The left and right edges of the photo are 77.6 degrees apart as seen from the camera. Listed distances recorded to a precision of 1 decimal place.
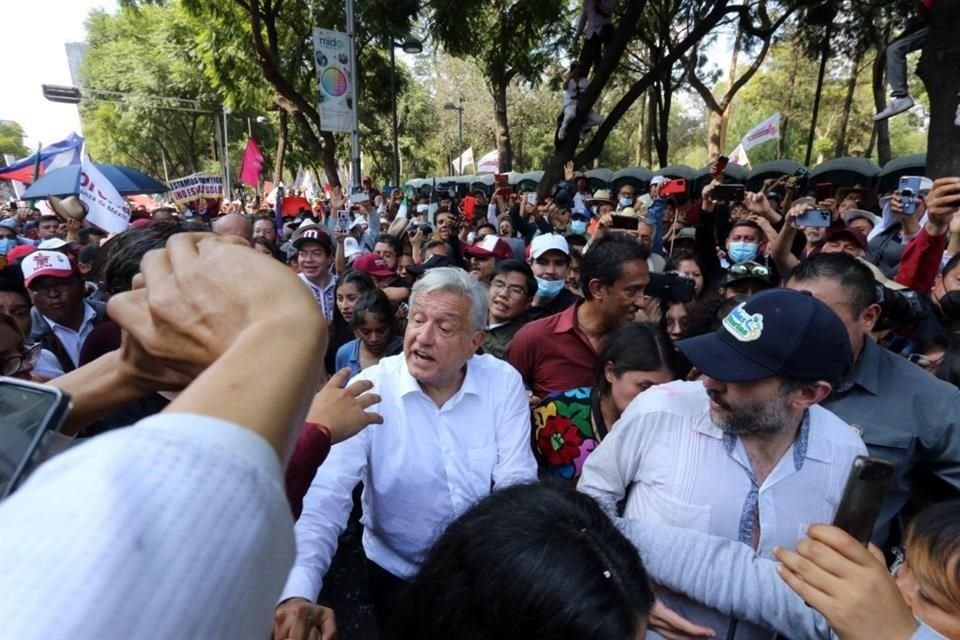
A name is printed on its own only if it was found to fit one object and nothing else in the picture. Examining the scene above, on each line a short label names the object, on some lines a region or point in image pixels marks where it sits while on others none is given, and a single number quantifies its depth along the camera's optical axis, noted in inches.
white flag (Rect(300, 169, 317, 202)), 838.3
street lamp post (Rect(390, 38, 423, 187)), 579.5
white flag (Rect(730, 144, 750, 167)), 370.9
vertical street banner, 430.3
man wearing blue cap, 65.1
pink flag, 589.0
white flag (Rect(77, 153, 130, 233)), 242.2
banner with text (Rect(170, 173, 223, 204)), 571.5
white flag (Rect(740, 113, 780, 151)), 341.4
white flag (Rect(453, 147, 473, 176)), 812.0
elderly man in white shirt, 78.3
